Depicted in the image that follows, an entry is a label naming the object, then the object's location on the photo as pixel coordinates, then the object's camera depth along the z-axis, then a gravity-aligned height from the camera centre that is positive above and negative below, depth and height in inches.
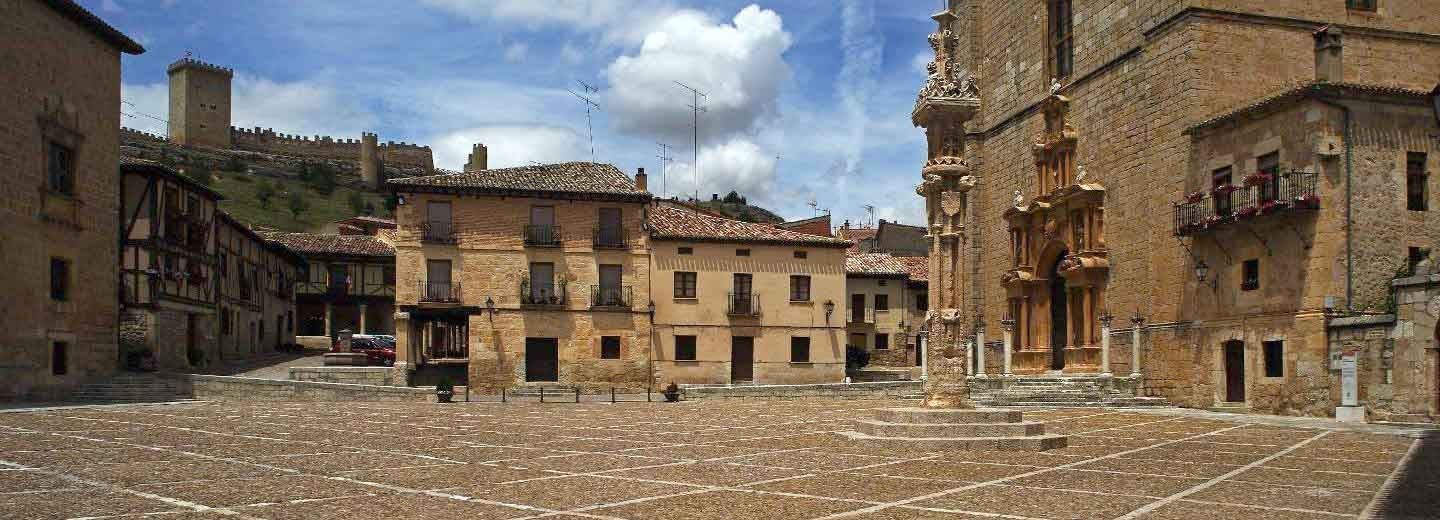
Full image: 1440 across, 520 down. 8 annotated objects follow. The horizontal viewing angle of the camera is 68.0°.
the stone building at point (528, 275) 1441.9 +32.0
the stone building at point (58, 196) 976.9 +100.2
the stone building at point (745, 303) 1537.9 -5.6
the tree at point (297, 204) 3406.0 +301.8
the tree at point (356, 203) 3634.4 +327.5
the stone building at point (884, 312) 1872.5 -21.6
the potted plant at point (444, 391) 1071.0 -93.4
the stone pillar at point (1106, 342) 1036.5 -40.6
